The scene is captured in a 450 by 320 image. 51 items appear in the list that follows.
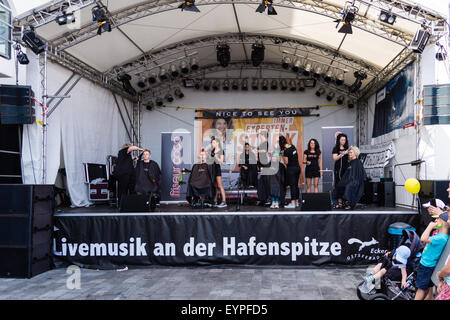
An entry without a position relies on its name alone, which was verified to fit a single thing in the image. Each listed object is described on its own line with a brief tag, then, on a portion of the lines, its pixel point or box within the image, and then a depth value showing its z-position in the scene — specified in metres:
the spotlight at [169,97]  11.62
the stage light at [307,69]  10.16
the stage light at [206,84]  11.56
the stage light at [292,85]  11.31
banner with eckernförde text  5.44
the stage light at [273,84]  11.37
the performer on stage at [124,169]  7.18
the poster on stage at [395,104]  7.25
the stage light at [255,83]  11.49
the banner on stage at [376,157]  8.25
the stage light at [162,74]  10.59
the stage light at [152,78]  10.57
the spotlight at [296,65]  10.32
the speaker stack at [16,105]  6.41
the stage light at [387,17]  6.14
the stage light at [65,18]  6.27
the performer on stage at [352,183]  6.47
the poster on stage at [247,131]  11.27
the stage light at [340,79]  10.17
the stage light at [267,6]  6.40
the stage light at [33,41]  6.25
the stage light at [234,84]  11.52
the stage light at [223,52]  9.62
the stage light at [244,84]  11.52
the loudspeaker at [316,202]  5.61
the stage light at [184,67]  10.51
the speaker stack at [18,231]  4.98
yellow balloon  4.57
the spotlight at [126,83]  9.73
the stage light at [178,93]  11.55
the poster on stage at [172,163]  9.42
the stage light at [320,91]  11.20
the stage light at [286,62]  10.39
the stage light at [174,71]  10.45
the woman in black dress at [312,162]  7.56
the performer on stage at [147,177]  7.07
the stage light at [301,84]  11.25
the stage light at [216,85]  11.59
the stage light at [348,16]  6.17
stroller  3.66
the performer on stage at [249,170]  8.81
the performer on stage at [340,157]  7.39
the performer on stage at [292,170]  7.03
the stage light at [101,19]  6.35
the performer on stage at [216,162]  7.49
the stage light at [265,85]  11.45
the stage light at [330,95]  11.19
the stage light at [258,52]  9.52
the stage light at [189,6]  6.33
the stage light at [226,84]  11.55
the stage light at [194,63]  10.35
